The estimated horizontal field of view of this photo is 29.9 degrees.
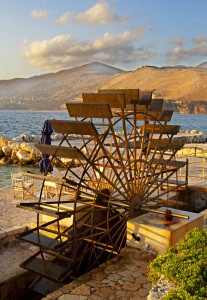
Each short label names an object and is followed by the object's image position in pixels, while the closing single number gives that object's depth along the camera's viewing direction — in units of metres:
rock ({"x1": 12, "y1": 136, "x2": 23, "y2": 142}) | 33.06
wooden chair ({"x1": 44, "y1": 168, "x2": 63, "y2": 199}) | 11.52
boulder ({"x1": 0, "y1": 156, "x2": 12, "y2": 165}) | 26.99
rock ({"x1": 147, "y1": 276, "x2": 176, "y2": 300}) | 4.32
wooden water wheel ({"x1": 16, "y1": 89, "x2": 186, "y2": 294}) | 7.19
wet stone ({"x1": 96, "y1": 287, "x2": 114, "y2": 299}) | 5.68
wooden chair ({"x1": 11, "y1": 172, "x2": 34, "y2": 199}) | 12.59
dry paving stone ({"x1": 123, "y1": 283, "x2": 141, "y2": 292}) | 5.84
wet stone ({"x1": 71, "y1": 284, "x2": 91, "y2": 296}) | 5.70
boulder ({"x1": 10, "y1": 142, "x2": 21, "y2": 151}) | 28.69
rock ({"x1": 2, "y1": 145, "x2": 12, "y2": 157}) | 28.42
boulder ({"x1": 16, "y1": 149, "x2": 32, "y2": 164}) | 25.92
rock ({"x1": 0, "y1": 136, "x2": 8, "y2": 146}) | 31.88
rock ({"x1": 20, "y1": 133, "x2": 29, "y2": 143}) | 34.72
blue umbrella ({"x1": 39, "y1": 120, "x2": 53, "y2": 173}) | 12.30
